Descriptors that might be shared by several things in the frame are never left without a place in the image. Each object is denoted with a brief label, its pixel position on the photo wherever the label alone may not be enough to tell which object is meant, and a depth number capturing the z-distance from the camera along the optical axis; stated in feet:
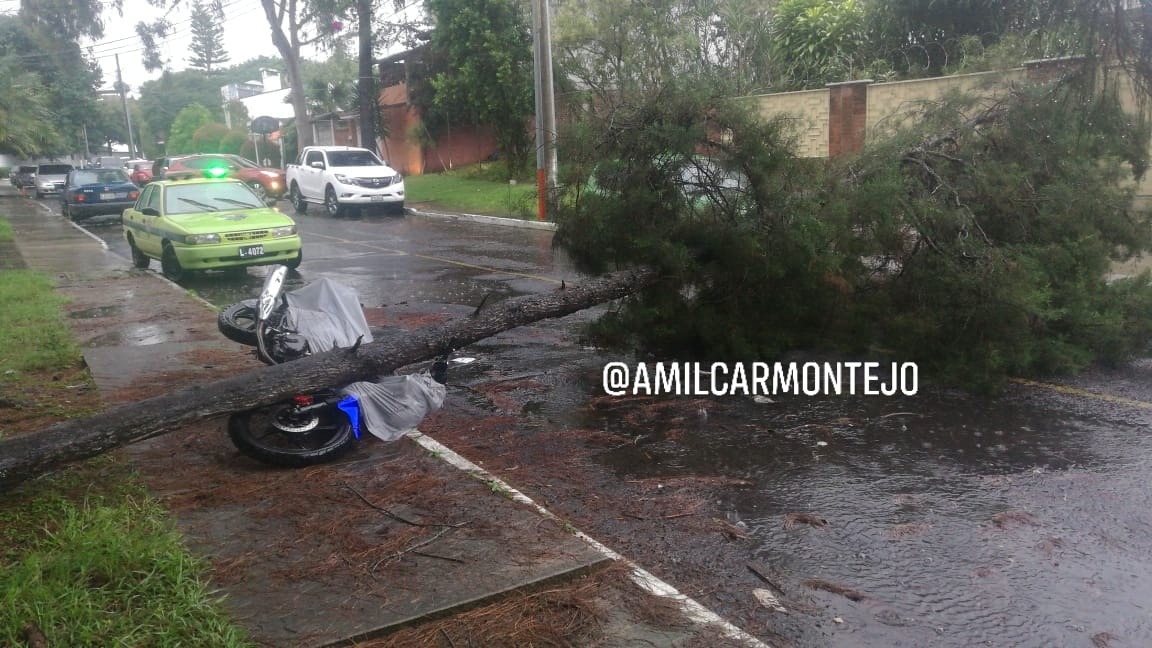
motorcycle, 18.93
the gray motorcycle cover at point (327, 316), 22.13
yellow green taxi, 43.93
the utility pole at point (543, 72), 66.85
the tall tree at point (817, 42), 78.64
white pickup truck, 82.79
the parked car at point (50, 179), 129.59
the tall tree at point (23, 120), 71.20
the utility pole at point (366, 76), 107.76
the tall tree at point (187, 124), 218.59
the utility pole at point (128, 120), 223.10
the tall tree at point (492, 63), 97.76
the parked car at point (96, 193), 84.28
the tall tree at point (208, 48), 347.15
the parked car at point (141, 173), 114.03
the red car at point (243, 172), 96.37
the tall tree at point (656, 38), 84.07
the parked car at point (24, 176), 150.41
